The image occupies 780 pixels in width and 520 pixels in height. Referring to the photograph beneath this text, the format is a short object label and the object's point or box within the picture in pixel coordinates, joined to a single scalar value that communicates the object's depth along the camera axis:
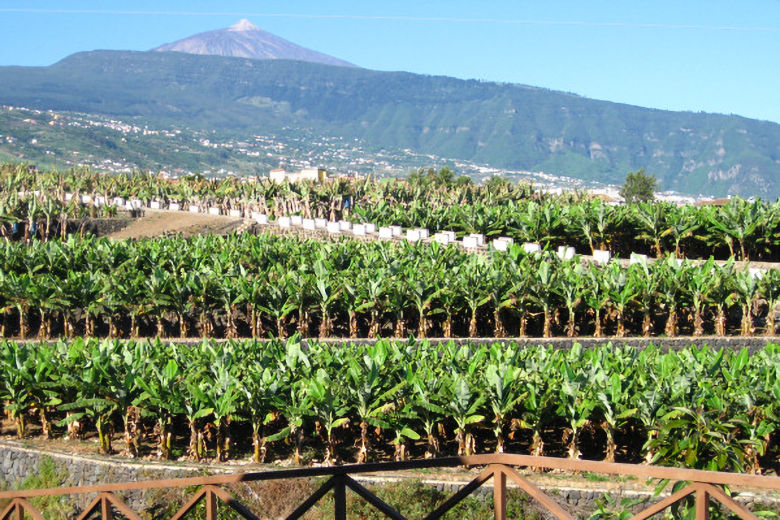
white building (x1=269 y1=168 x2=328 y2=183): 53.44
